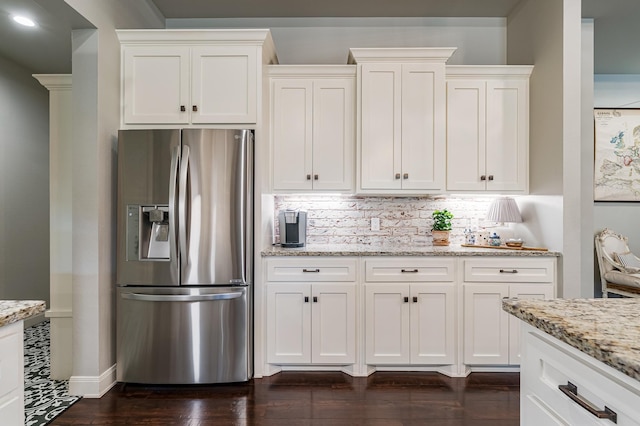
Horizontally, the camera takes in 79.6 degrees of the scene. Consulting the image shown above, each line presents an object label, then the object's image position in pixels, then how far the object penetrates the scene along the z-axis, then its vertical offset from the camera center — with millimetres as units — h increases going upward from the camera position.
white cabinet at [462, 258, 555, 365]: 2887 -750
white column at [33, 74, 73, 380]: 2762 -90
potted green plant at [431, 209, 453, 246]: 3424 -138
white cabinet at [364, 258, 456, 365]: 2889 -787
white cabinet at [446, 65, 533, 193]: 3203 +692
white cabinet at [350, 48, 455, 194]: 3111 +740
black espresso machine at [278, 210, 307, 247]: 3170 -120
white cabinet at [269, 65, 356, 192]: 3205 +649
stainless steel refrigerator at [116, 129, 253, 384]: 2666 -317
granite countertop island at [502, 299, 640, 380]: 817 -296
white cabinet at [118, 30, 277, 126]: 2863 +984
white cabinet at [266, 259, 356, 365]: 2885 -781
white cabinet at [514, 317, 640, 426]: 806 -430
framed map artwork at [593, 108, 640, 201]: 4828 +724
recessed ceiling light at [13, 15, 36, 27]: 2860 +1471
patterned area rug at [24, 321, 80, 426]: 2342 -1223
